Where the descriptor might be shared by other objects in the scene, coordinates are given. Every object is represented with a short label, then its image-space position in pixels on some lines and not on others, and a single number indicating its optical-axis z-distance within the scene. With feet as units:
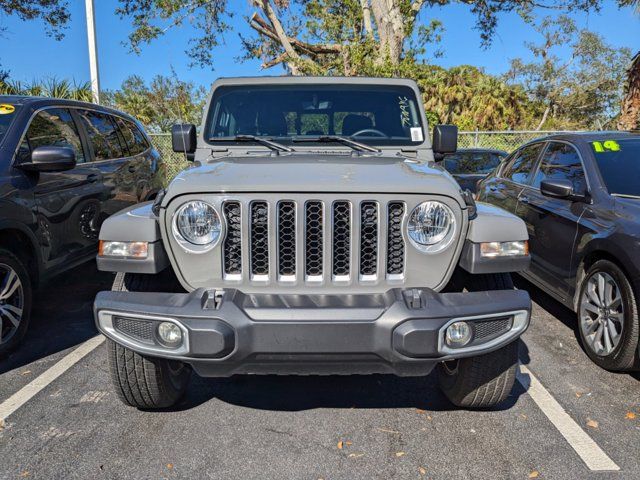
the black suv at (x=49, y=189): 12.66
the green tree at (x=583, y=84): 117.29
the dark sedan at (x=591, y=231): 11.53
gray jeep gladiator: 7.69
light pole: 42.88
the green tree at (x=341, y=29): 51.98
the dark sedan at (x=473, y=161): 33.06
